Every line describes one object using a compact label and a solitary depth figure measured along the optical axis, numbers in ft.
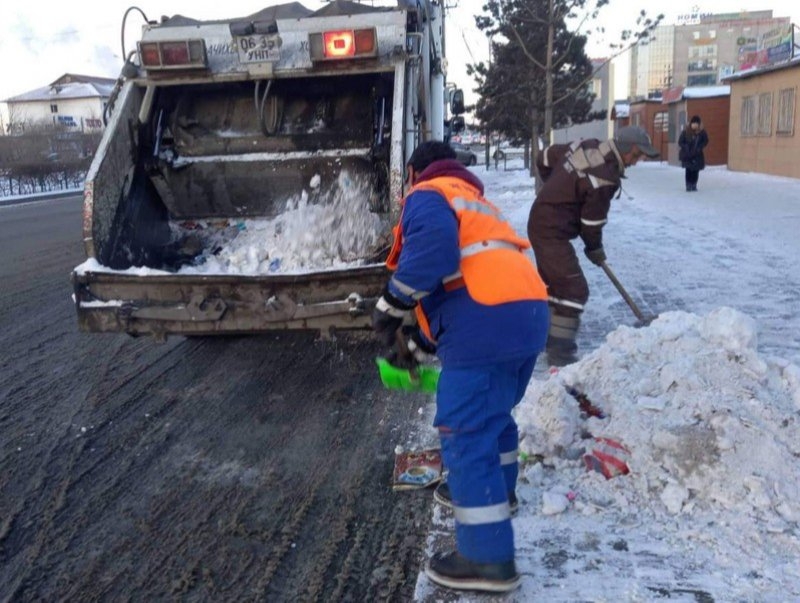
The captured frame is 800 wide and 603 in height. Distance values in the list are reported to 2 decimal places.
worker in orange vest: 9.25
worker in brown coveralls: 17.38
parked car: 104.01
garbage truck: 16.03
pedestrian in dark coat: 51.85
